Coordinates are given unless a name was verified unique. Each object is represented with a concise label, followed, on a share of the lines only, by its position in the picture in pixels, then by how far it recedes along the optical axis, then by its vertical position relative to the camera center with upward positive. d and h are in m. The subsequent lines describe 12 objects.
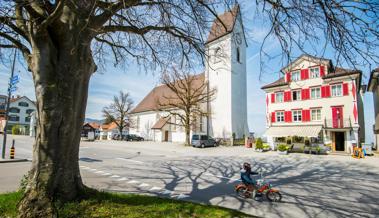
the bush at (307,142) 29.50 -1.49
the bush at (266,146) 29.71 -2.05
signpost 16.03 +2.79
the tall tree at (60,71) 4.62 +1.30
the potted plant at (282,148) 26.16 -2.07
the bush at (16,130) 68.19 -0.17
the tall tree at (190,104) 35.50 +4.02
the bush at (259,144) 29.34 -1.75
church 39.91 +3.33
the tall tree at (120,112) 59.03 +4.57
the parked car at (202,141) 34.25 -1.66
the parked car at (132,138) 51.84 -1.83
